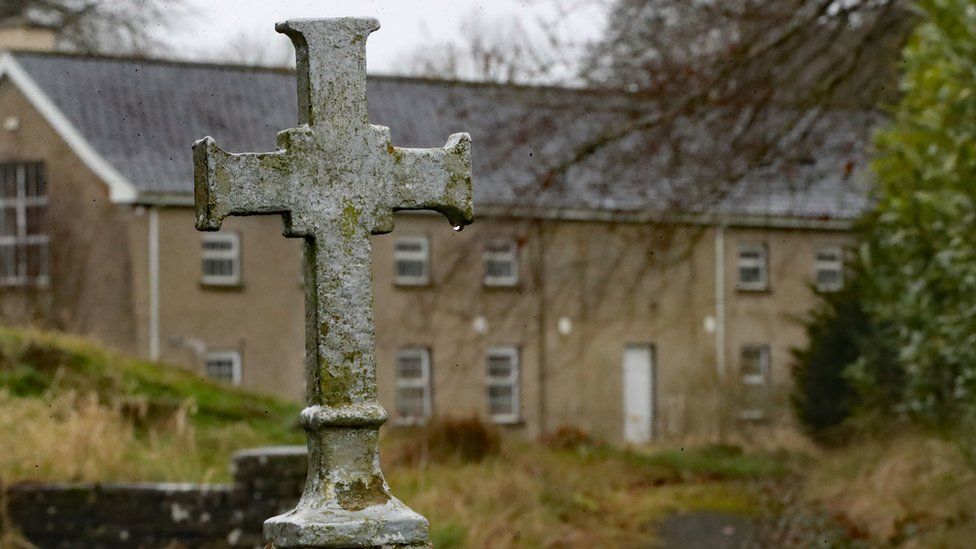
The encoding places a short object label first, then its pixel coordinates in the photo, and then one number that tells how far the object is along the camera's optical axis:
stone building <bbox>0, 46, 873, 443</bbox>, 29.73
